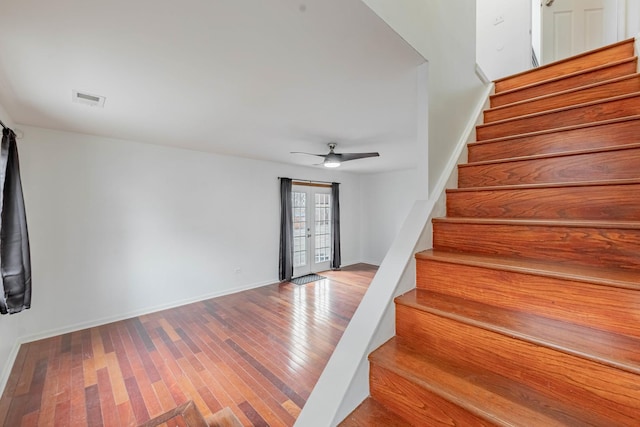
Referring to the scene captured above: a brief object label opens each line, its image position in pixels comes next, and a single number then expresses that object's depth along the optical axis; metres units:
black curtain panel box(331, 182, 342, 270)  6.07
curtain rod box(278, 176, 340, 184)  5.26
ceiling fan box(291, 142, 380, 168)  3.27
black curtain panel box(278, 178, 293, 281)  5.02
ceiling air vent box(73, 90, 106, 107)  2.02
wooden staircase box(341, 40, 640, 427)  0.78
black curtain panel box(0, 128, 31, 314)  2.16
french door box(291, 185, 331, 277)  5.49
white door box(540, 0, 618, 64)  2.77
